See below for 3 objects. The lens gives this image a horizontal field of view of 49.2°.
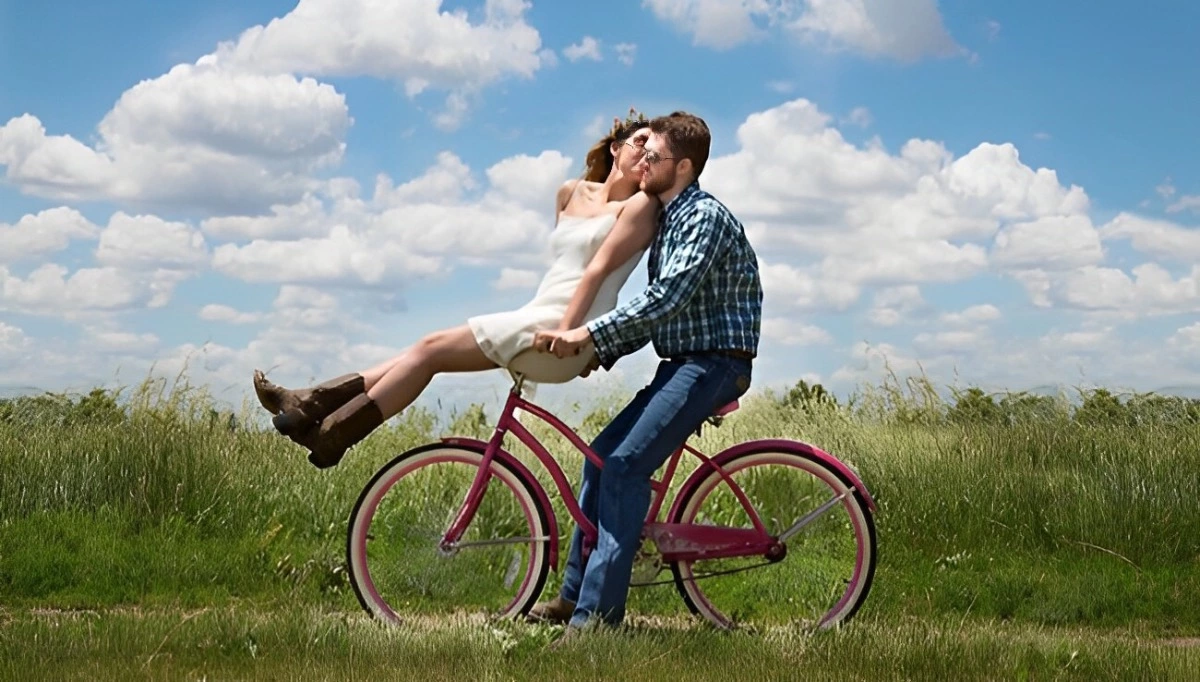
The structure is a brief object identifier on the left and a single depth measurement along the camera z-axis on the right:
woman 5.38
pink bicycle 5.71
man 5.31
